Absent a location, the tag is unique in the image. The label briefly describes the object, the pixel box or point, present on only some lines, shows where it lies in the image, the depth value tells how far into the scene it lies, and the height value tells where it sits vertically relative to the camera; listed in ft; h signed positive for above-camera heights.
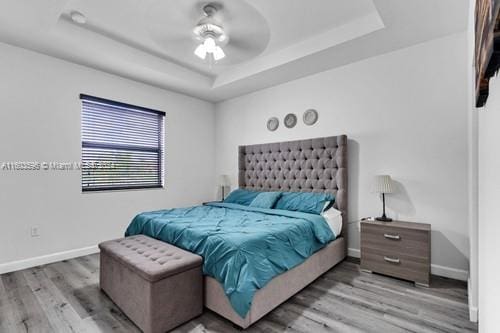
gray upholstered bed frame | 6.79 -0.85
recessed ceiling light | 8.81 +5.07
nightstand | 8.55 -2.95
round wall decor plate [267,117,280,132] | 14.20 +2.25
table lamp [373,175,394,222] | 9.59 -0.78
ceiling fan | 7.84 +4.43
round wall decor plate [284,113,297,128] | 13.48 +2.31
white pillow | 10.30 -2.18
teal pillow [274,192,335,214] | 10.66 -1.58
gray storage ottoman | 6.14 -3.00
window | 12.18 +1.01
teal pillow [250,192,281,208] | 12.04 -1.64
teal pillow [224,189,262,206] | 13.42 -1.68
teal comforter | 6.33 -2.19
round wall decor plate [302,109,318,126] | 12.71 +2.34
